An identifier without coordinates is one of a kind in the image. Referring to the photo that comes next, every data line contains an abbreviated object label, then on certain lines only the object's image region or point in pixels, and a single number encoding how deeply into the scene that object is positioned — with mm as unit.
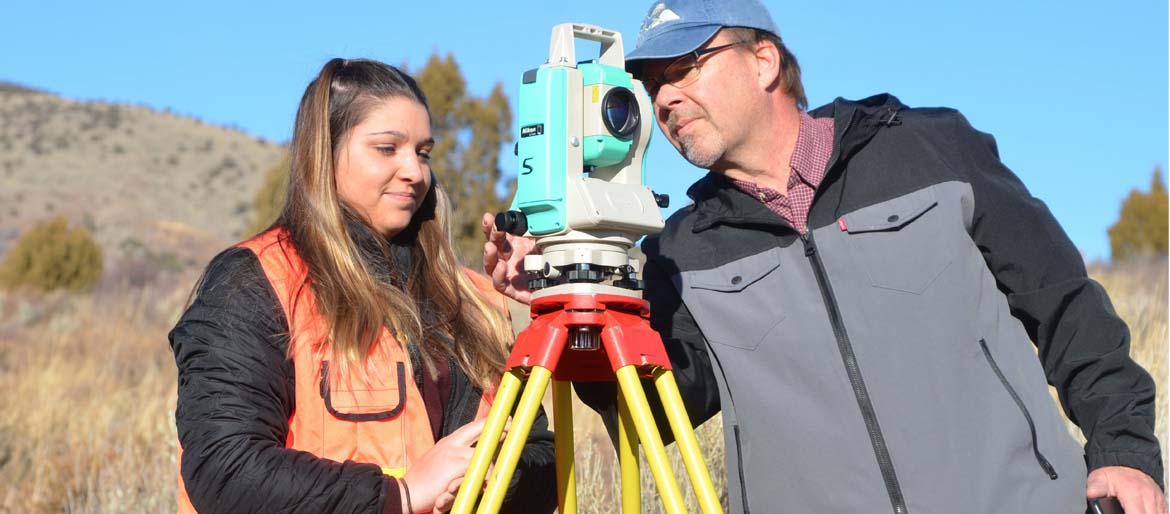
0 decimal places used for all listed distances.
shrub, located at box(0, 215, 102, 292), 18094
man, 2145
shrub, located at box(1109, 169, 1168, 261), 19328
